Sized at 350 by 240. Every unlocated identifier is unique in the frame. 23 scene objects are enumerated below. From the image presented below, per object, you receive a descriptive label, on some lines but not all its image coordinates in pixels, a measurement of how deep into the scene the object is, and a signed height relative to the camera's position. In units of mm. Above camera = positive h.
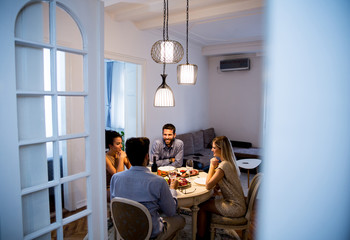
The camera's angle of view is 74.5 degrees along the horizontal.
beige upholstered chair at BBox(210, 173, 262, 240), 2312 -1186
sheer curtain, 6238 +196
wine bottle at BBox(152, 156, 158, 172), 2891 -799
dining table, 2256 -931
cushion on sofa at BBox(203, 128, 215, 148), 6119 -905
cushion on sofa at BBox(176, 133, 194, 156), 5139 -897
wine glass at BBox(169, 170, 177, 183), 2435 -808
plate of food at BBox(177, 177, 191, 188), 2400 -842
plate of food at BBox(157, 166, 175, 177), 2754 -828
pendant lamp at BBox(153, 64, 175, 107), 2551 +72
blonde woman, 2318 -825
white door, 1026 -86
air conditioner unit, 6125 +1049
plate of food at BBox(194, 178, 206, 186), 2508 -870
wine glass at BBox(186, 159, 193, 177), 2787 -771
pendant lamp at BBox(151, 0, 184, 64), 2357 +536
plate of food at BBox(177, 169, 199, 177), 2734 -849
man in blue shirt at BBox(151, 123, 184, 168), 3621 -730
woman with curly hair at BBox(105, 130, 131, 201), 2582 -644
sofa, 4914 -1141
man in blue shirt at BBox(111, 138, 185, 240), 1790 -665
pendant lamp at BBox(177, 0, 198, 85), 2682 +347
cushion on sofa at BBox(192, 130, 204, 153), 5572 -938
